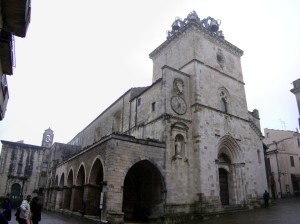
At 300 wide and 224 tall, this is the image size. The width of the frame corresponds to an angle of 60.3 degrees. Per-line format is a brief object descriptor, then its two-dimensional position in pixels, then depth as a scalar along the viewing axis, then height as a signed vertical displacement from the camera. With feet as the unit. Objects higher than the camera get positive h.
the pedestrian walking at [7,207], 27.35 -1.70
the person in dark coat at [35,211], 31.89 -2.37
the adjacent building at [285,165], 111.96 +12.92
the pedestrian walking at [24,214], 27.12 -2.34
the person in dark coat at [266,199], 66.69 -1.02
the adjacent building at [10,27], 18.37 +12.40
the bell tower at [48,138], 139.42 +27.84
